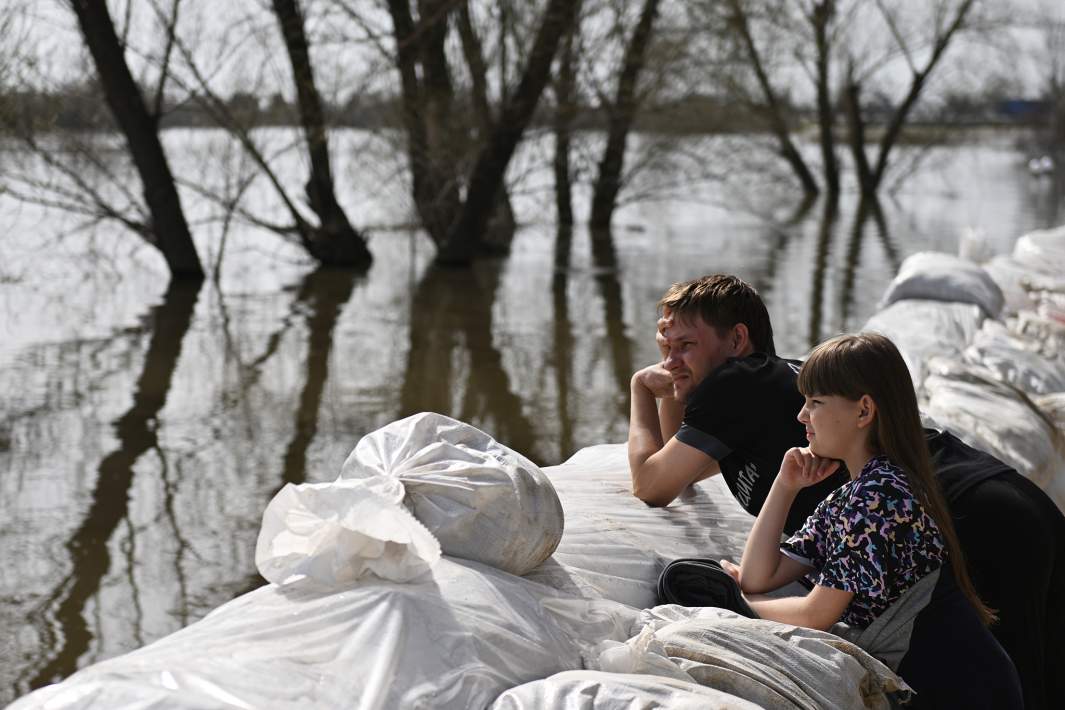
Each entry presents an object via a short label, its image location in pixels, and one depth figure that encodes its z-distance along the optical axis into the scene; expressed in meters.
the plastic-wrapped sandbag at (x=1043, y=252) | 8.80
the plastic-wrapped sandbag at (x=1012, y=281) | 7.78
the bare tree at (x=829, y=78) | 23.23
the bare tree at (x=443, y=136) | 12.73
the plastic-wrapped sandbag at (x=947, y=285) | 7.11
